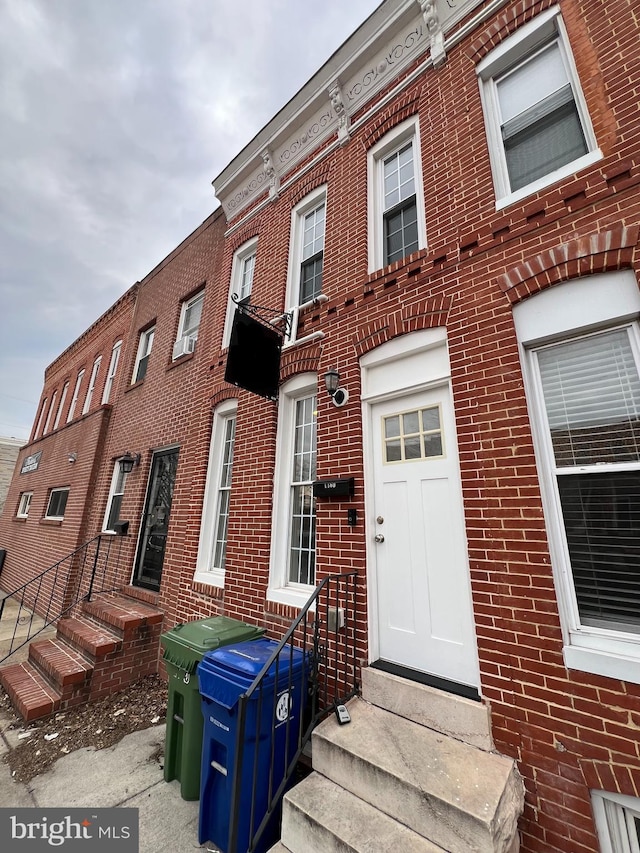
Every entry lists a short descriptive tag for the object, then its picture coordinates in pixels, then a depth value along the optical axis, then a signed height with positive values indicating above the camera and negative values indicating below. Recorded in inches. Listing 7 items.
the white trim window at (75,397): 454.9 +151.0
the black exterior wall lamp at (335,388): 151.3 +56.0
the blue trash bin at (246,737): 97.3 -57.5
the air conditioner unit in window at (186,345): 273.1 +130.2
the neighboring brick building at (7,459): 732.7 +119.2
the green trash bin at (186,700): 116.3 -58.6
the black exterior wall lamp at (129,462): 279.6 +44.2
